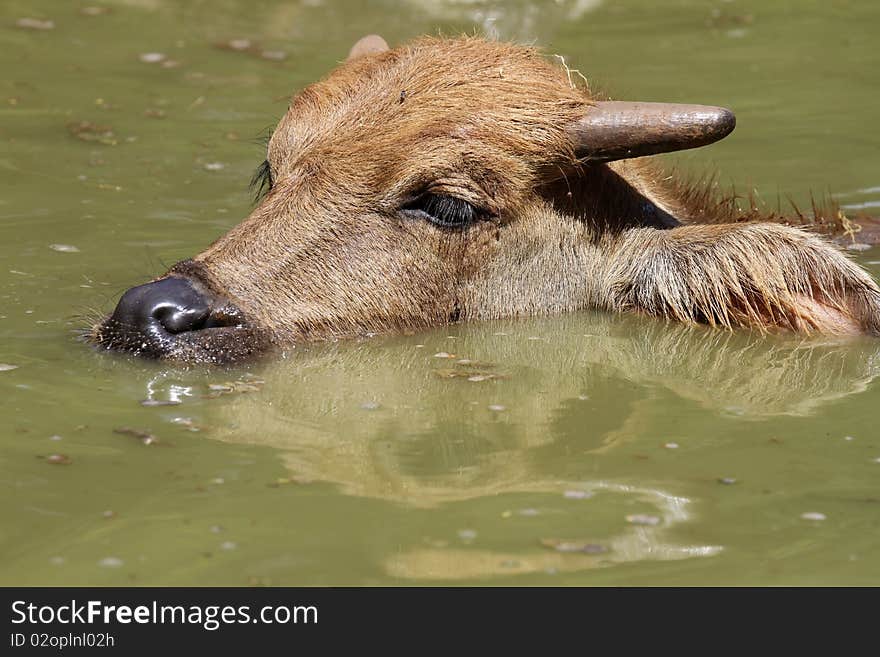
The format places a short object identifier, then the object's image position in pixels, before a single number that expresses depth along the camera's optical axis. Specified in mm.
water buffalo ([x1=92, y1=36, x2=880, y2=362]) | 15086
